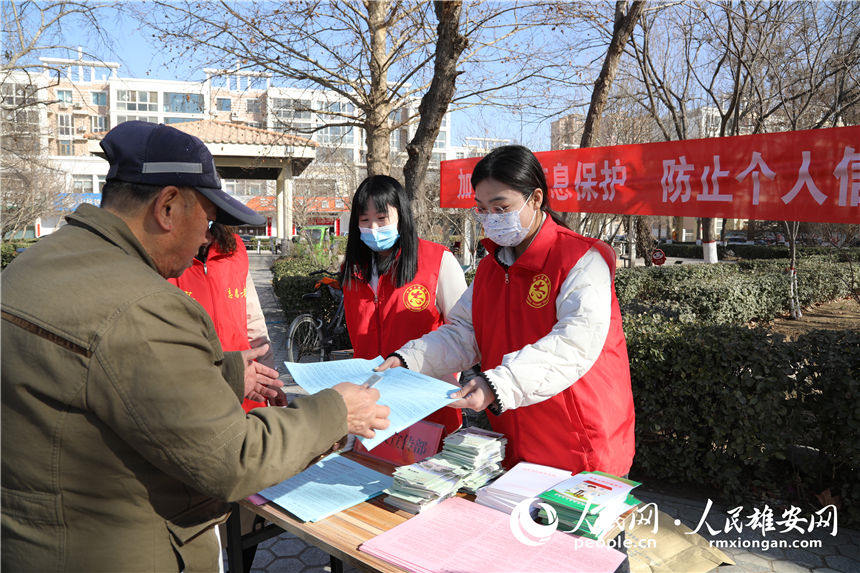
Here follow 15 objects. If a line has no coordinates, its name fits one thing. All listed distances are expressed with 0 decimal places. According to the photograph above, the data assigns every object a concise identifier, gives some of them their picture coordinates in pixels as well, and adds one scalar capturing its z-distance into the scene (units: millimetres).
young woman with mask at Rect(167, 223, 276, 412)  2807
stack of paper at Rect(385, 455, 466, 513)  1741
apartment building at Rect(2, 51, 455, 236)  36500
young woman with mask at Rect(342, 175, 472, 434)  2732
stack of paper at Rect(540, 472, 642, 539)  1546
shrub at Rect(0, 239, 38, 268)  18500
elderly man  1049
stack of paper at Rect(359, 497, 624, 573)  1432
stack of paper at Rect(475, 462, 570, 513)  1698
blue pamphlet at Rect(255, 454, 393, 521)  1758
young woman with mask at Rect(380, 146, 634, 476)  1748
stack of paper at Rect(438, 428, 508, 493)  1847
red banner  3766
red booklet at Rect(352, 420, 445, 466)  2100
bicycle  7738
